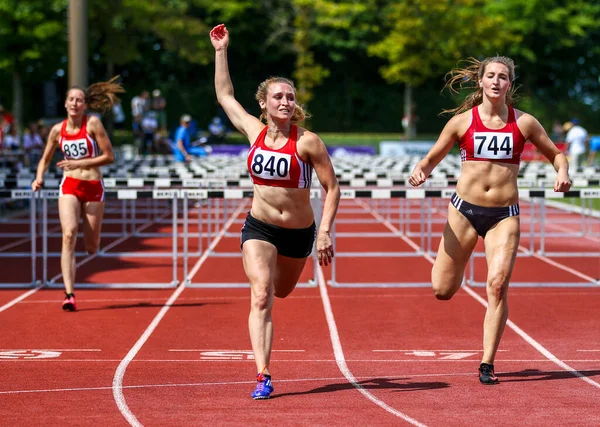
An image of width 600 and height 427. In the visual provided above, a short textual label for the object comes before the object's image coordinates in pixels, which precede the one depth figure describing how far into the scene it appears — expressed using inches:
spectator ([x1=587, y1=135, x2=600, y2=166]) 1765.5
